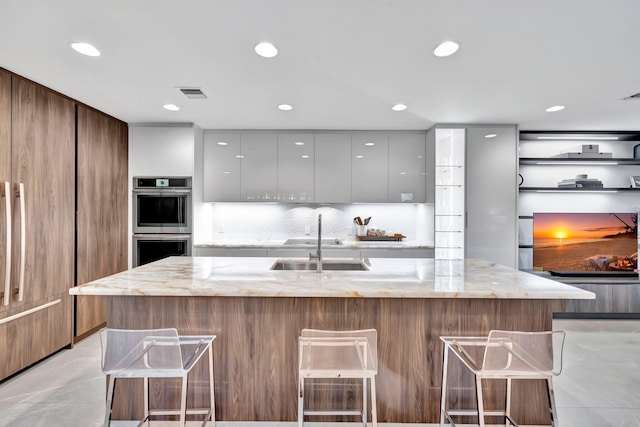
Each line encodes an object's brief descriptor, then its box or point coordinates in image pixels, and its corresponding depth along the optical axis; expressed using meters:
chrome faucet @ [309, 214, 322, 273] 2.30
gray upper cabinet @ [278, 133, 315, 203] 4.36
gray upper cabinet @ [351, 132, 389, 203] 4.36
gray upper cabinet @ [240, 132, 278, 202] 4.36
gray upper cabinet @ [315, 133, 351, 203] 4.36
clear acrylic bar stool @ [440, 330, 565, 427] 1.55
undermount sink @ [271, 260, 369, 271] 2.73
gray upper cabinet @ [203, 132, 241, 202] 4.35
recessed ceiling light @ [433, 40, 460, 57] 2.10
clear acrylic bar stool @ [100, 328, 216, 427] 1.56
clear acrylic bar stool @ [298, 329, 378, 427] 1.54
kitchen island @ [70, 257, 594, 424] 1.98
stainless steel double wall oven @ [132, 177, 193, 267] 4.01
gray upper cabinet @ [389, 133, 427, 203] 4.36
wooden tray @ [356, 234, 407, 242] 4.45
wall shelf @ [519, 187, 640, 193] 4.29
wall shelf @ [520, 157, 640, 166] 4.30
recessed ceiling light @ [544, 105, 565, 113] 3.35
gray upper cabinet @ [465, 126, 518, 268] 4.02
